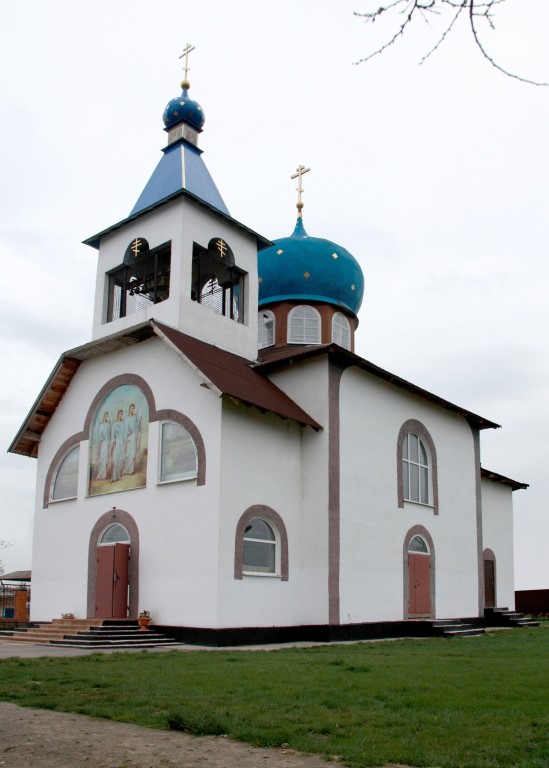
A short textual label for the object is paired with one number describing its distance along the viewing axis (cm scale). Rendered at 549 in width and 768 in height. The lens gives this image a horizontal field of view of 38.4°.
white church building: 1683
